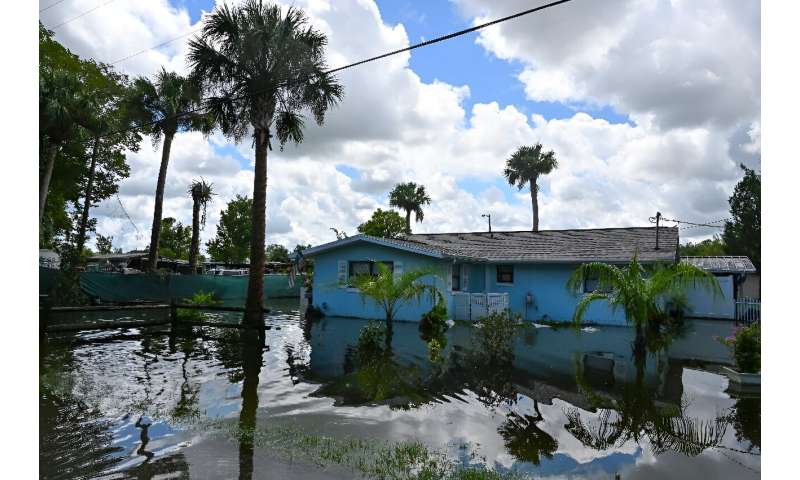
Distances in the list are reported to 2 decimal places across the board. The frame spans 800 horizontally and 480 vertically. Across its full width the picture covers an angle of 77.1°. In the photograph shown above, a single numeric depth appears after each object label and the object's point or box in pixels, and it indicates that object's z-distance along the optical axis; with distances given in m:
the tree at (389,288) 15.45
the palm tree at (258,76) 14.43
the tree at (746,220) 32.74
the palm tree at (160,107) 26.31
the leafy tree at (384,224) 41.19
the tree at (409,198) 45.22
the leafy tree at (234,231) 48.84
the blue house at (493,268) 18.98
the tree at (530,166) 42.03
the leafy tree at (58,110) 18.34
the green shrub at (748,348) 8.75
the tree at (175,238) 54.28
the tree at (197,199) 32.91
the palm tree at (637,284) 11.84
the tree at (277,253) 58.48
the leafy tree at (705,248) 54.50
